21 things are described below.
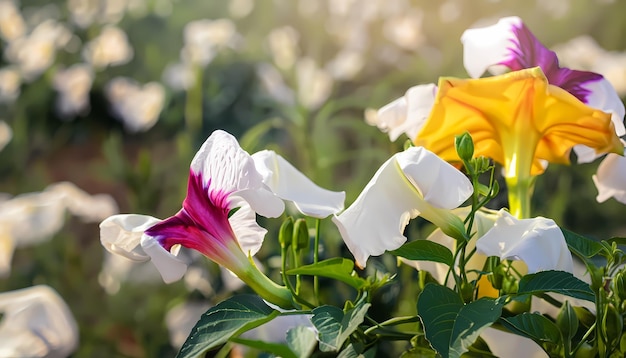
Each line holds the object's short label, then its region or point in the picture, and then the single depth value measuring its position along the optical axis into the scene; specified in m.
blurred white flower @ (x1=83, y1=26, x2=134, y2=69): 3.17
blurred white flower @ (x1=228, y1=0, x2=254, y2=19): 4.10
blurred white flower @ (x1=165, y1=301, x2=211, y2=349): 1.69
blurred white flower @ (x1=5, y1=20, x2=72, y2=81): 3.02
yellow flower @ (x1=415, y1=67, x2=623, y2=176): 0.89
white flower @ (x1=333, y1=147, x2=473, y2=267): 0.84
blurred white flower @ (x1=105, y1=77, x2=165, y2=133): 2.84
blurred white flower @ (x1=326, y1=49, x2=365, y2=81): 3.37
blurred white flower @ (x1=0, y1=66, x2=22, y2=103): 3.10
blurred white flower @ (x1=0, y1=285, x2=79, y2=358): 1.03
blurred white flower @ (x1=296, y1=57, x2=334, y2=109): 2.84
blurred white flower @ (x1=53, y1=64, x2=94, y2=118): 3.00
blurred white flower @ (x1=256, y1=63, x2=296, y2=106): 2.91
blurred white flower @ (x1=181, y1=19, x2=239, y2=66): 2.76
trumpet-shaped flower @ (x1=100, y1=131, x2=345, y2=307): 0.85
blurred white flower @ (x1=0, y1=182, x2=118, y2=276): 1.67
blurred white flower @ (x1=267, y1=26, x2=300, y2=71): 3.17
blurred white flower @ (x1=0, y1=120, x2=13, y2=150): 2.80
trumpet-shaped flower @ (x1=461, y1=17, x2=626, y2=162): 0.94
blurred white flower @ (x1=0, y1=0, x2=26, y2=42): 3.32
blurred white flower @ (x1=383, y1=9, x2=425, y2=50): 3.39
